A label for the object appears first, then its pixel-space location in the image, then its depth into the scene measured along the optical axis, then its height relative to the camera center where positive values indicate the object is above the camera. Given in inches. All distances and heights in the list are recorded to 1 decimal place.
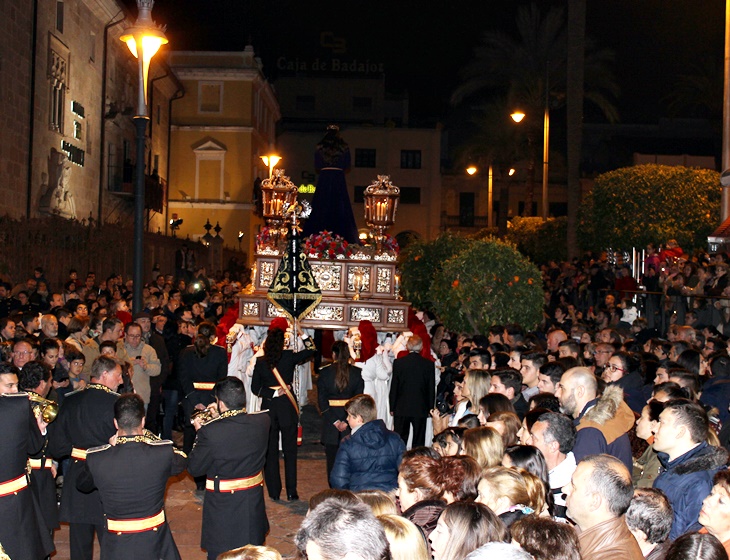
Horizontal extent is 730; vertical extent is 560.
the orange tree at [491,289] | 626.2 +4.4
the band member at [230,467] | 274.1 -52.1
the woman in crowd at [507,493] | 192.1 -40.7
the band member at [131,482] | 243.0 -50.4
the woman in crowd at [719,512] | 178.4 -40.3
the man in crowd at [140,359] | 472.1 -35.9
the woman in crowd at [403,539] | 153.9 -40.4
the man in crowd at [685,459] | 214.7 -37.5
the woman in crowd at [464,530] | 159.8 -40.3
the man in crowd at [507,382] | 326.0 -29.9
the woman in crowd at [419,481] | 212.4 -42.4
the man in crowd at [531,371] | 360.2 -28.5
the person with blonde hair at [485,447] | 235.0 -38.0
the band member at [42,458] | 287.6 -55.1
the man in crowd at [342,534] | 137.6 -35.9
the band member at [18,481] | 256.5 -54.1
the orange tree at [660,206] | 1048.2 +104.4
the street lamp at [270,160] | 1026.4 +144.3
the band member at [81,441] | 291.9 -48.4
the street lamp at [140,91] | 451.2 +95.6
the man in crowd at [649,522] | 184.9 -43.7
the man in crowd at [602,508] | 178.2 -40.8
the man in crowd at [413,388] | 473.4 -47.5
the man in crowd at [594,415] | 256.4 -34.1
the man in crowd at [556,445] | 243.9 -38.6
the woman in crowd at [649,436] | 265.7 -39.9
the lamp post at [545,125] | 1338.6 +242.8
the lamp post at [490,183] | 1862.7 +239.0
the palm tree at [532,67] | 1457.9 +365.6
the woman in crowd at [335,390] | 418.6 -44.6
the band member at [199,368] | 463.5 -39.0
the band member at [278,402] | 417.4 -50.2
